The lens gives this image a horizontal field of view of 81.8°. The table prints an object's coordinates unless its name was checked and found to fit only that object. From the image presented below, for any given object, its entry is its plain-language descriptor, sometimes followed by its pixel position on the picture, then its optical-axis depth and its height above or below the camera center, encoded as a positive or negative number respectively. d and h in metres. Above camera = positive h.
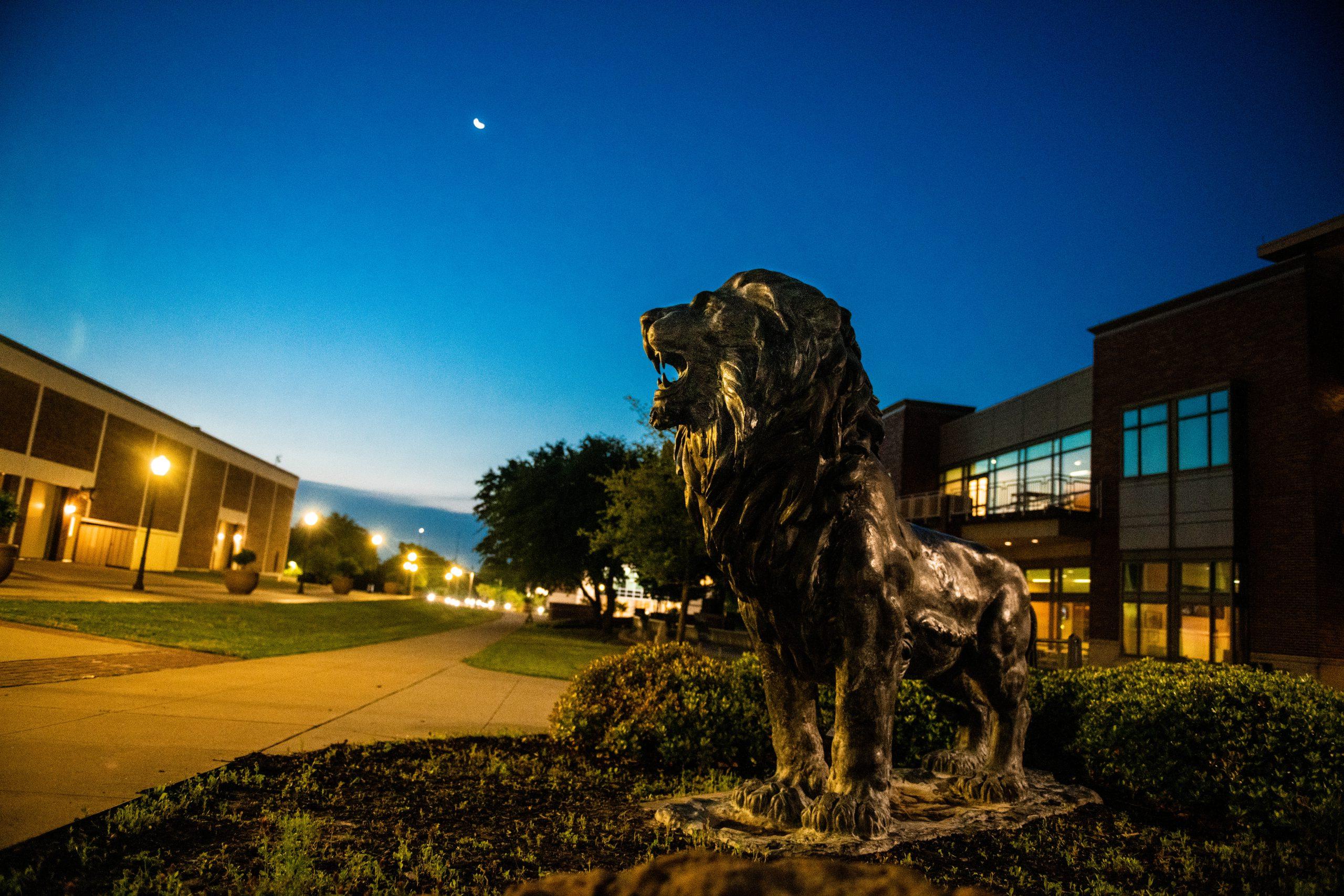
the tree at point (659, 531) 22.50 +0.95
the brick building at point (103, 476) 29.00 +2.01
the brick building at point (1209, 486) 19.58 +3.51
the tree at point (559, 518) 32.81 +1.58
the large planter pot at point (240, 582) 25.56 -1.68
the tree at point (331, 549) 52.95 -0.96
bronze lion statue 2.96 +0.20
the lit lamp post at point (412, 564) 55.62 -1.44
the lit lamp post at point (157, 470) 21.08 +1.48
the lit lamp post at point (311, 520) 54.19 +1.16
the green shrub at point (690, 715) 5.30 -1.02
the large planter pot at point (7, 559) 14.12 -0.87
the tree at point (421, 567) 64.88 -2.52
